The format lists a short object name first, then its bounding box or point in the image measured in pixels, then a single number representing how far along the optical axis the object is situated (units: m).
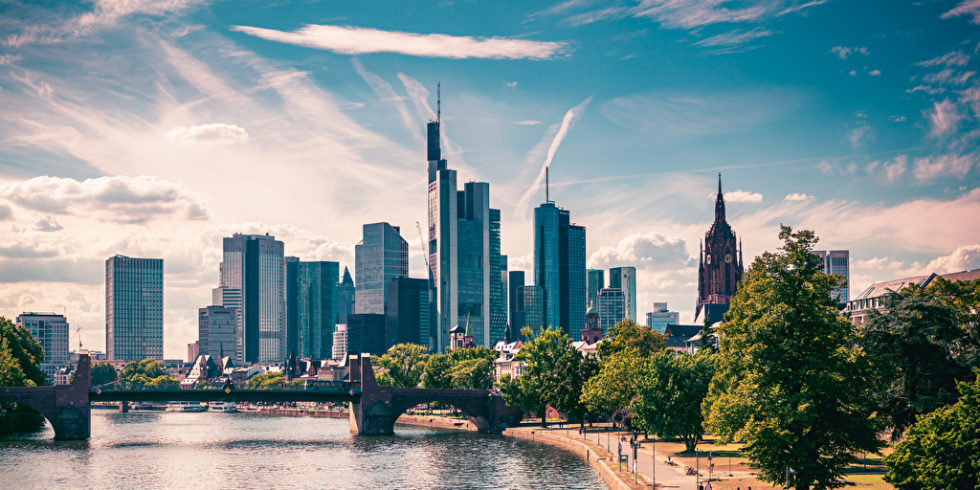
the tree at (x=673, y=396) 108.75
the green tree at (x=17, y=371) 158.50
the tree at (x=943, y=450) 56.44
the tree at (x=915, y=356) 80.50
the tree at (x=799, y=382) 64.44
